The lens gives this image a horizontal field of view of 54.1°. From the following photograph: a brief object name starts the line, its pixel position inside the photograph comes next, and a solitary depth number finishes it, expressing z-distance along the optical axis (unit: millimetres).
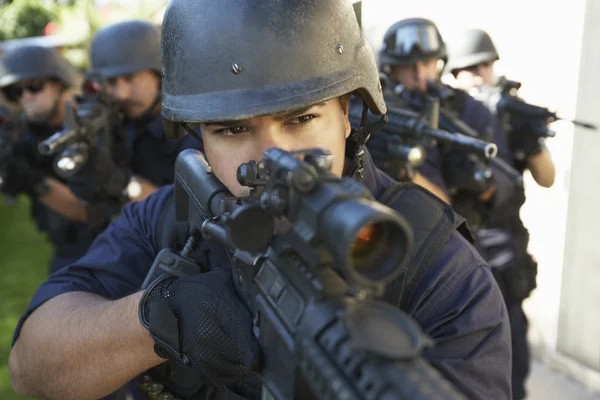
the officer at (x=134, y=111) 4426
